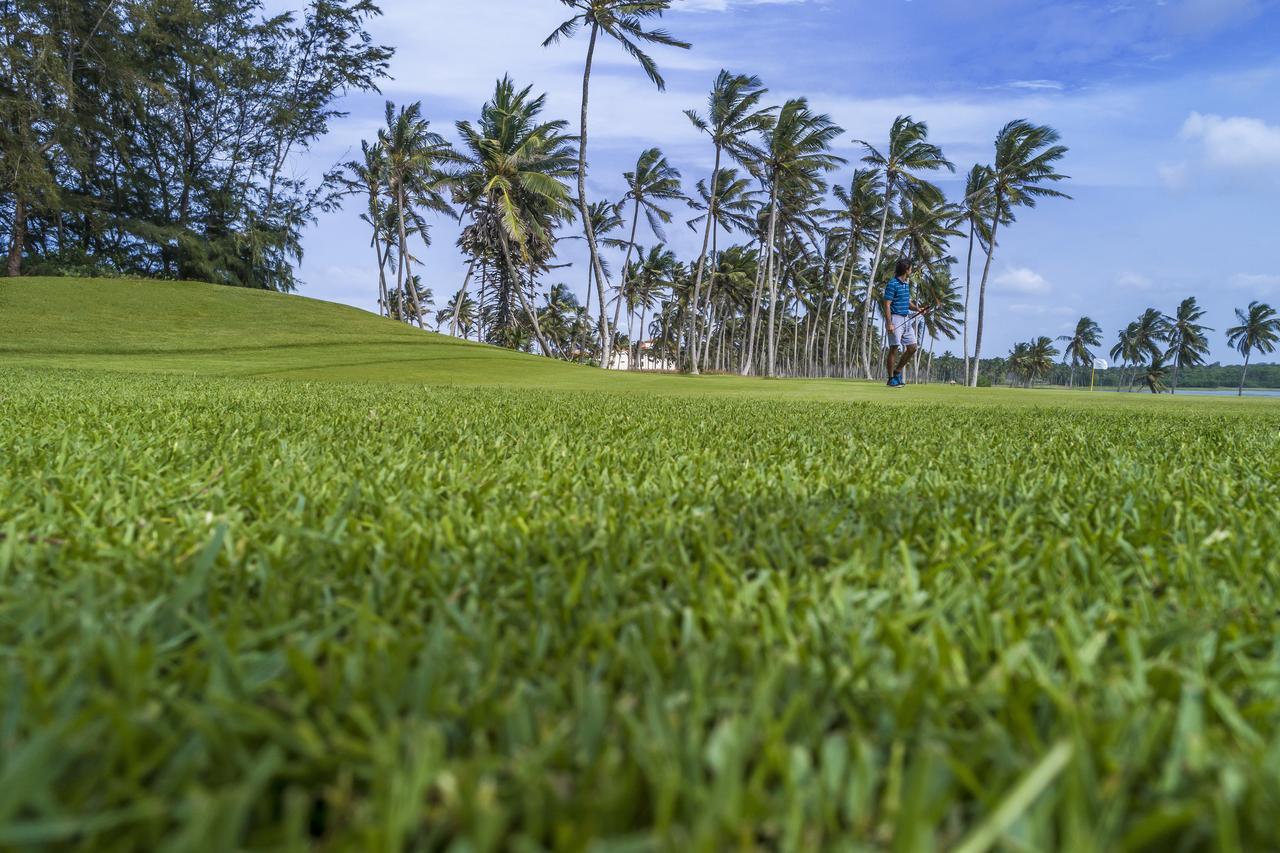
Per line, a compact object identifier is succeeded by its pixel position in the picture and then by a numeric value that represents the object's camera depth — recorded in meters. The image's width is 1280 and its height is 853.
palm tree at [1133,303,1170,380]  86.06
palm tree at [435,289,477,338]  63.06
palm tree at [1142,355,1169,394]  89.00
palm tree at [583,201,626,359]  44.75
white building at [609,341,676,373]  76.88
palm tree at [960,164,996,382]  43.97
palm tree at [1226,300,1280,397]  79.69
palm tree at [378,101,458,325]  33.12
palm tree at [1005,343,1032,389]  101.38
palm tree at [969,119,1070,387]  40.56
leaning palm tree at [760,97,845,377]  35.94
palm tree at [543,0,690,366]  24.34
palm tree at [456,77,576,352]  30.66
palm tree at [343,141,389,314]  37.62
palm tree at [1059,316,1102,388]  92.25
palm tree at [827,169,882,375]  46.06
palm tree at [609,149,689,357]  40.56
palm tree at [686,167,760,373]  41.03
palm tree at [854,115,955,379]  40.09
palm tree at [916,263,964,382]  58.75
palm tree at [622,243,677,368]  56.12
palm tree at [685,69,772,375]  33.94
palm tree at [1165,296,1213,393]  80.94
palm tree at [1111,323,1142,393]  90.31
